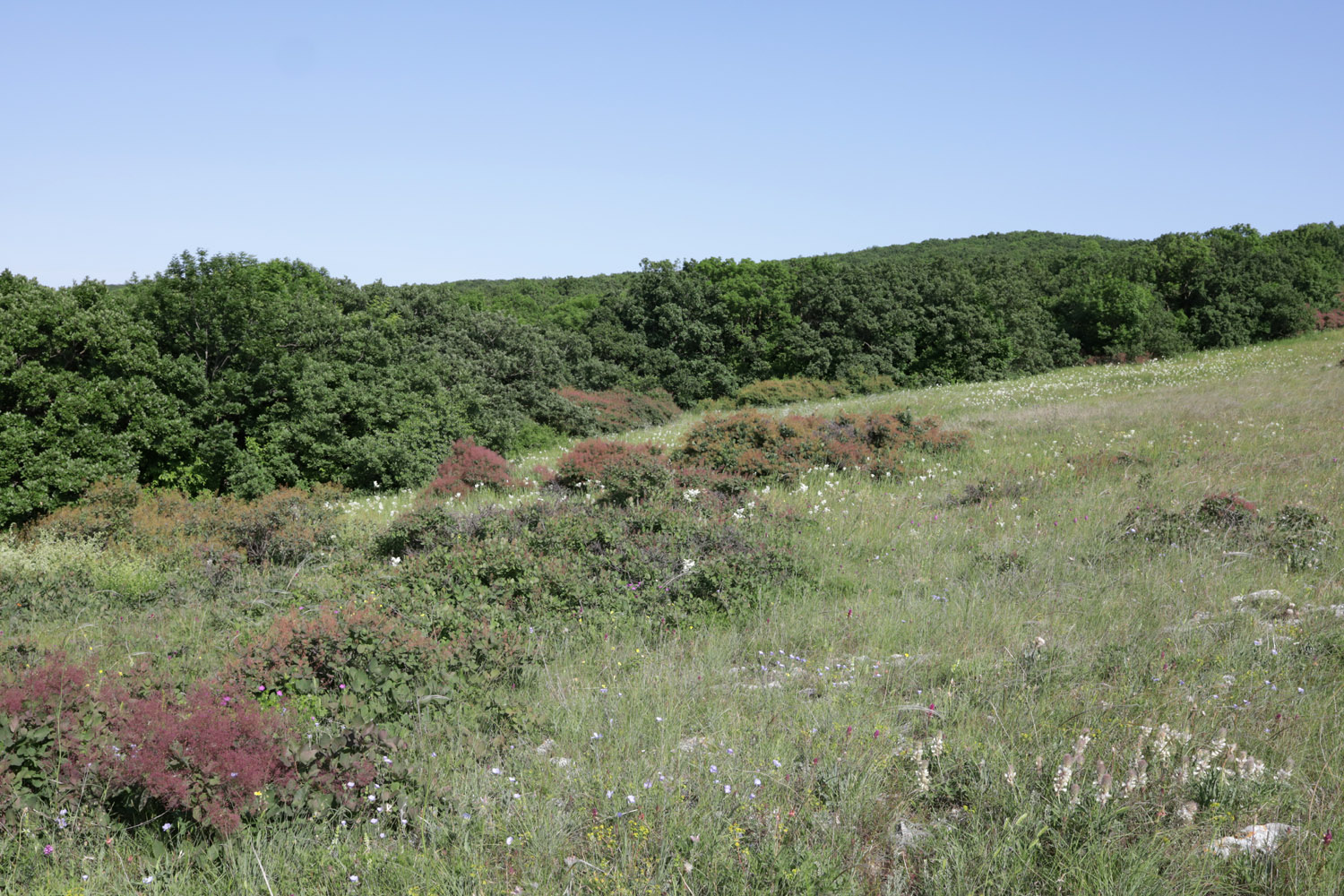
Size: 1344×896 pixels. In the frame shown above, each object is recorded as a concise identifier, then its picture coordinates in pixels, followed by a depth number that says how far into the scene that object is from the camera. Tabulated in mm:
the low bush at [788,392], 34125
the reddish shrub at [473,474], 13562
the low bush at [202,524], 10008
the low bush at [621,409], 29953
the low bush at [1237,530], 6734
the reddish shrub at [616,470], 9852
